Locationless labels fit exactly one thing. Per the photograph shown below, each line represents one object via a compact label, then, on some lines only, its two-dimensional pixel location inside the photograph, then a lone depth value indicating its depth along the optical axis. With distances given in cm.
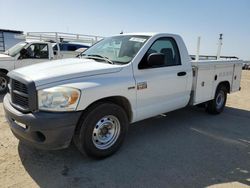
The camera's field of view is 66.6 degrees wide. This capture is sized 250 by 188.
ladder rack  898
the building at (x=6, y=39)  1646
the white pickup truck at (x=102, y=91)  249
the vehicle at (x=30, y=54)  695
